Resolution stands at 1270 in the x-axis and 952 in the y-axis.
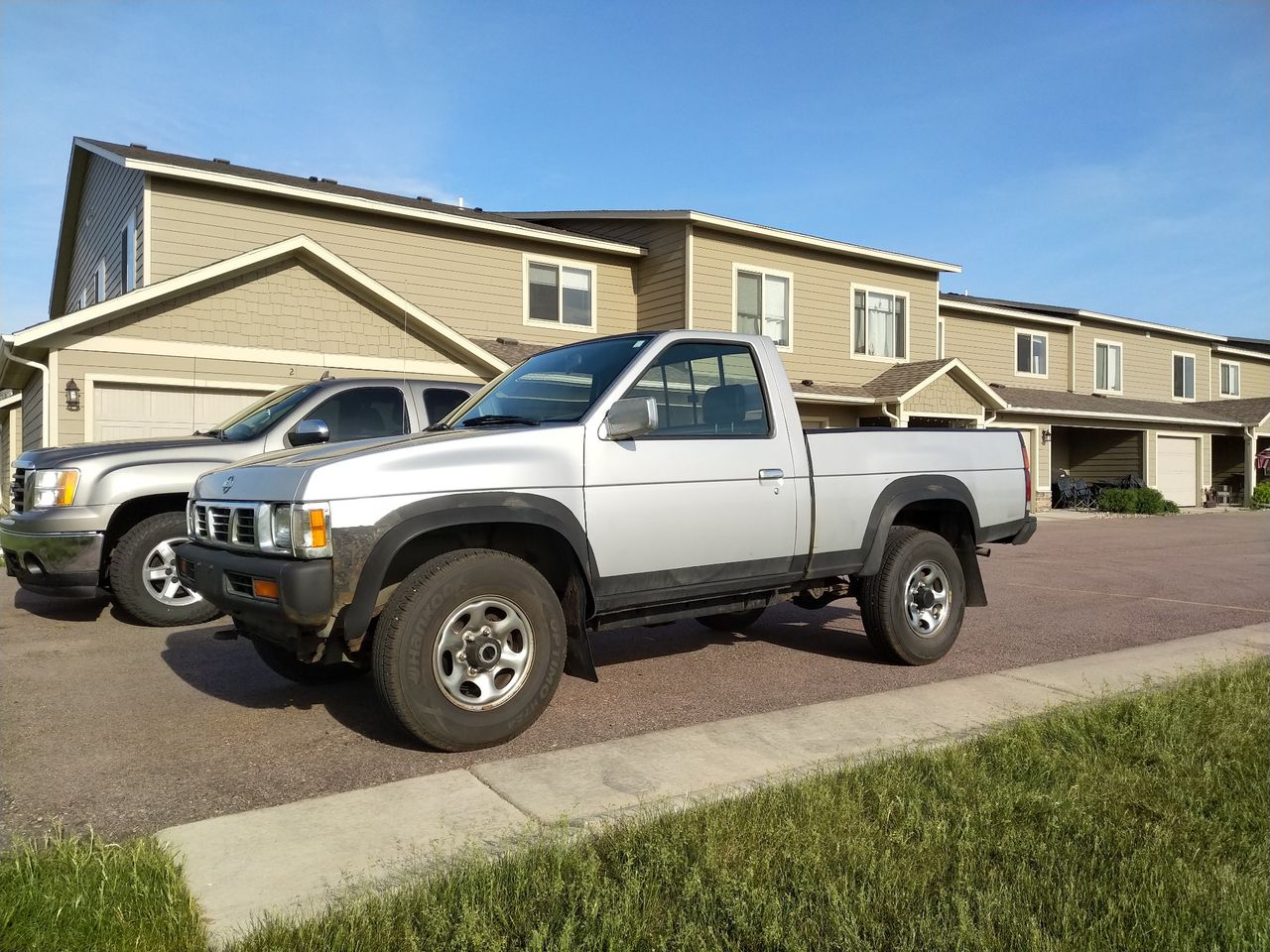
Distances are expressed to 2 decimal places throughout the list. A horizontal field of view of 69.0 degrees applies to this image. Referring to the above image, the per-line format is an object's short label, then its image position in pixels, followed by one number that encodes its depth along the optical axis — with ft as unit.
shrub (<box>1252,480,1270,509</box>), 100.58
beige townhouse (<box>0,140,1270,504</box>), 42.73
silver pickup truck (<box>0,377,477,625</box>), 22.75
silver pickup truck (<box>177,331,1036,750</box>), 13.58
